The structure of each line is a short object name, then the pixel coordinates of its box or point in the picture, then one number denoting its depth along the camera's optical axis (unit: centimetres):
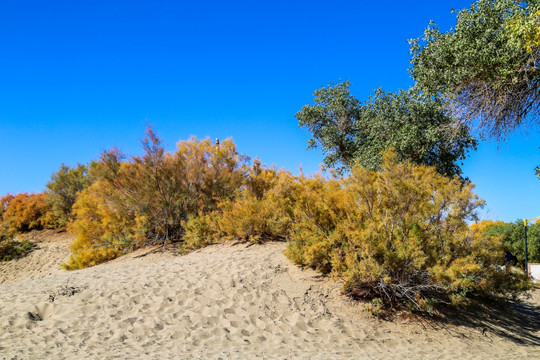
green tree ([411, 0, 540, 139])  1025
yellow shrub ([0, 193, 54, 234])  2667
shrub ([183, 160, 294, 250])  1132
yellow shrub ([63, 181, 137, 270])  1458
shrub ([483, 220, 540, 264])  2184
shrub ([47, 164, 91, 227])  2655
